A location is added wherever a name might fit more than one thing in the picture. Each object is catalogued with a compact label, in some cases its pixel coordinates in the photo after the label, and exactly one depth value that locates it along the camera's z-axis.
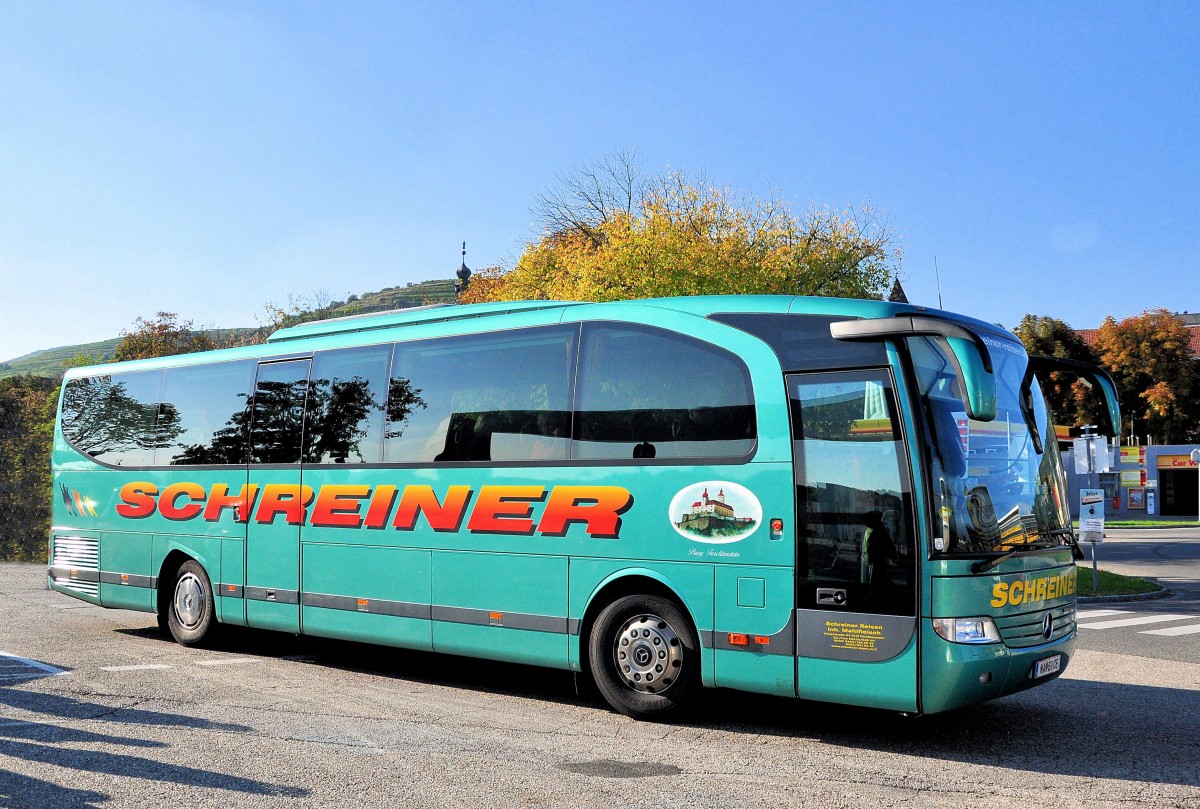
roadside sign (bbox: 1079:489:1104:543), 20.25
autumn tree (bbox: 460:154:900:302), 32.69
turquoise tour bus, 7.53
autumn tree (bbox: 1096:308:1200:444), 69.19
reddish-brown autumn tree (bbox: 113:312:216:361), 68.59
